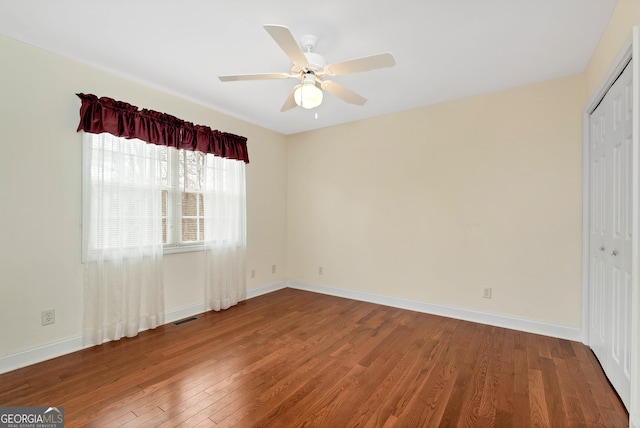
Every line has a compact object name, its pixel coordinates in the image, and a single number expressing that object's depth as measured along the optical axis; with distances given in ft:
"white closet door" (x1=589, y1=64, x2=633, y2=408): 5.98
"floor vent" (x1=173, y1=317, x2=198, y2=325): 10.71
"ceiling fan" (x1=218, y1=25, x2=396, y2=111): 6.18
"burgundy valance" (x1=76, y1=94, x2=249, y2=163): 8.58
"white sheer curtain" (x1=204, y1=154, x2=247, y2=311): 11.98
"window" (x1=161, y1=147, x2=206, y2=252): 10.79
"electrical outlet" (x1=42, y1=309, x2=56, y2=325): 7.89
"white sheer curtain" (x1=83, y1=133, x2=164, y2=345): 8.64
